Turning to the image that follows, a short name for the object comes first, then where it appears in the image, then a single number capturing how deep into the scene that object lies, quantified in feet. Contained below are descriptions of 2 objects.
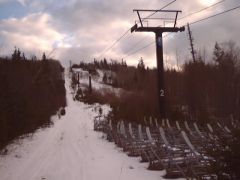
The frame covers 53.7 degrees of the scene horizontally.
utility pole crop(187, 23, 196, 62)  108.49
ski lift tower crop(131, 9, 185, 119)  54.56
